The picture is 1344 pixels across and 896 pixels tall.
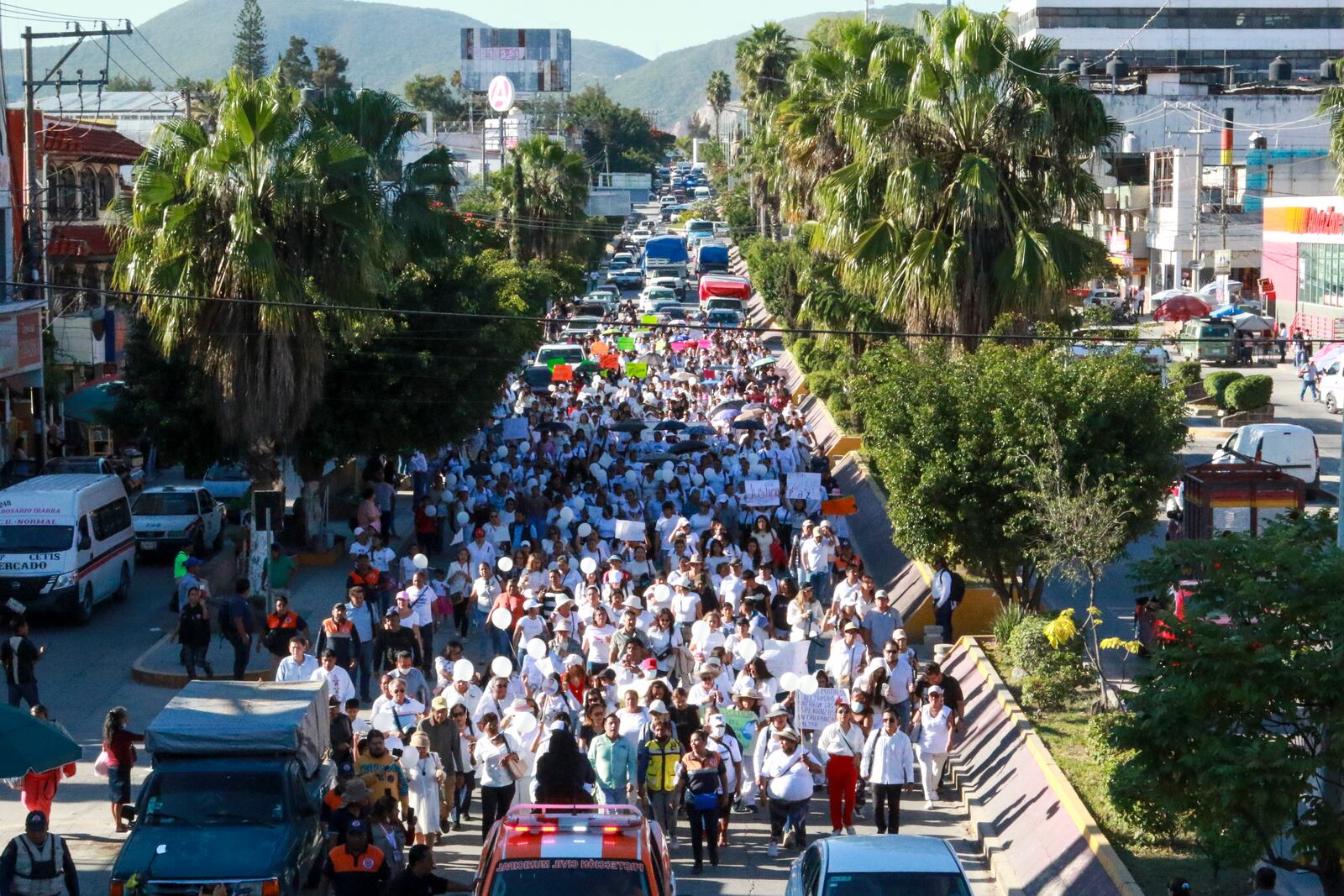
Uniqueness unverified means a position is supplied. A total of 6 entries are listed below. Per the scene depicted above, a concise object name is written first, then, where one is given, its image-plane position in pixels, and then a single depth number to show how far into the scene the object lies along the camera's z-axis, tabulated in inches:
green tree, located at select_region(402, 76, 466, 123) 7377.0
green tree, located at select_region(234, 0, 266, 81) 5885.8
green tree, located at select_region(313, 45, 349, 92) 6245.1
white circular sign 4109.3
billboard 7534.5
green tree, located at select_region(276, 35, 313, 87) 6102.4
